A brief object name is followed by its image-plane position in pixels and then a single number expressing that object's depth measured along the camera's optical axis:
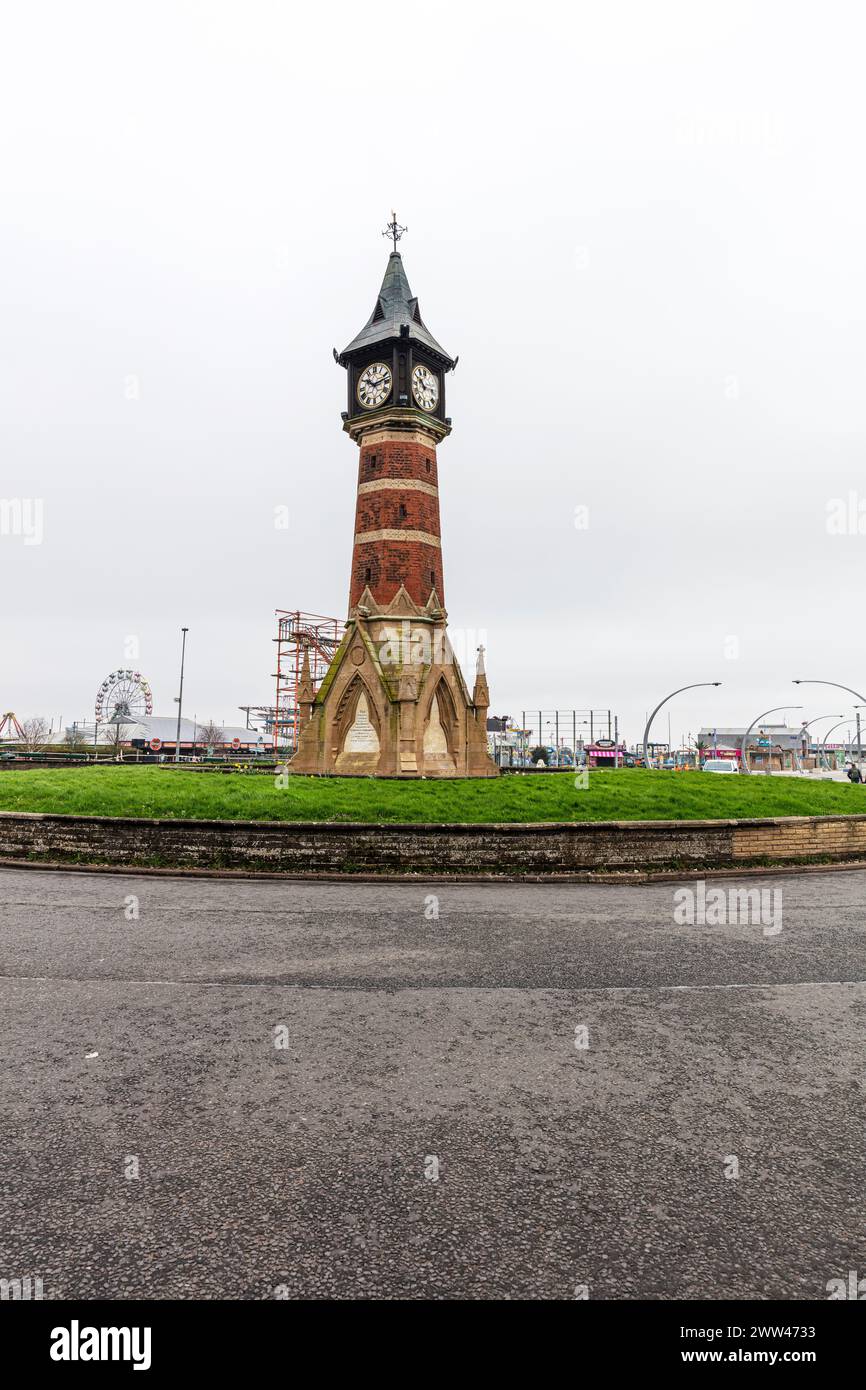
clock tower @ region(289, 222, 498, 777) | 24.31
